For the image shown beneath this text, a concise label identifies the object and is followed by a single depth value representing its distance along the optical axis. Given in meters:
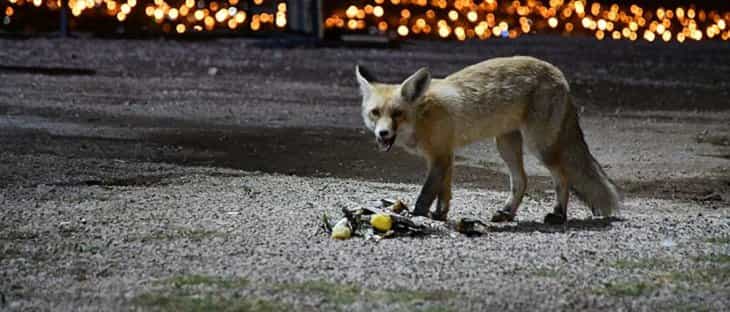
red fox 7.62
